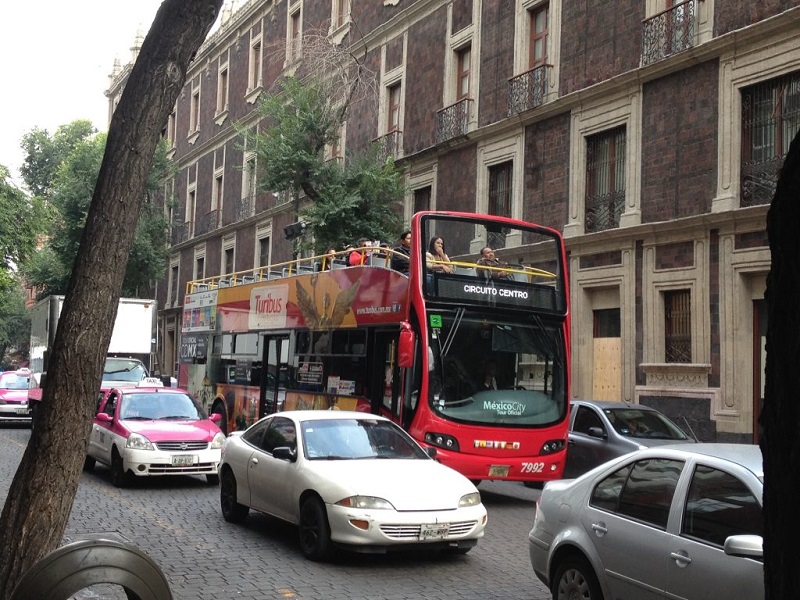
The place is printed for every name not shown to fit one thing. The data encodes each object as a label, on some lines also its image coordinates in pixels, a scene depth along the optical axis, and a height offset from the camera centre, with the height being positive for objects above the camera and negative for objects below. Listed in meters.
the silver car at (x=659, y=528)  5.46 -0.95
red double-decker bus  12.80 +0.29
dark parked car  13.96 -0.85
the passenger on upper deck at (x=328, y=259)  16.56 +1.84
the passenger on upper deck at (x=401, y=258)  14.36 +1.61
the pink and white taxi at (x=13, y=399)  27.80 -1.37
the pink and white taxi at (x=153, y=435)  14.27 -1.19
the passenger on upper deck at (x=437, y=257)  13.12 +1.51
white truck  26.36 +0.68
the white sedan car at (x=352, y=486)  8.84 -1.18
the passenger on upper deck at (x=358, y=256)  15.59 +1.76
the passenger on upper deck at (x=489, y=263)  13.44 +1.52
